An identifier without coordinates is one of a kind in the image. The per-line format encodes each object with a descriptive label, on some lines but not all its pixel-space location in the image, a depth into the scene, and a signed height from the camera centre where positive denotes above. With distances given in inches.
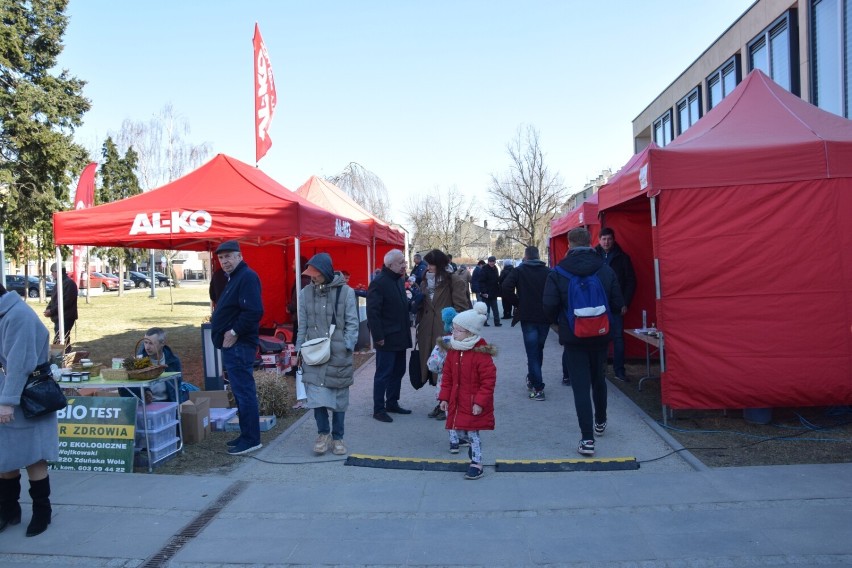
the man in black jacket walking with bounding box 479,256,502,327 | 621.0 -7.0
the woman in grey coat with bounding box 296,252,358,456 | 225.0 -19.2
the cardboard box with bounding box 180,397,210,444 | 247.8 -52.8
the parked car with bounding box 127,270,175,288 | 2254.8 +27.1
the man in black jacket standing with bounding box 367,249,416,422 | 262.5 -15.8
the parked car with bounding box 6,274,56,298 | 1502.1 +10.3
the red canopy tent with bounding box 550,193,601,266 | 428.5 +37.6
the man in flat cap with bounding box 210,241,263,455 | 229.9 -17.4
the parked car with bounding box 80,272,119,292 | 2003.0 +17.5
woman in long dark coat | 267.6 -8.9
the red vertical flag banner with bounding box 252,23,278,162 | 426.0 +124.2
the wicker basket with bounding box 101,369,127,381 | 223.6 -30.5
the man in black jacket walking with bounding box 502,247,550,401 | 304.3 -16.7
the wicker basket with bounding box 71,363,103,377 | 232.8 -29.5
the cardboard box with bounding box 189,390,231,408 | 285.0 -51.0
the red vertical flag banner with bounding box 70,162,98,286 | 558.8 +87.2
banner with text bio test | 215.3 -49.6
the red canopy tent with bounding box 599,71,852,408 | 233.1 -0.3
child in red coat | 193.8 -32.1
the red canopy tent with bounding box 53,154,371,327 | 332.8 +37.0
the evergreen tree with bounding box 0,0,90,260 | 904.9 +247.5
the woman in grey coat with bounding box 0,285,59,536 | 156.4 -34.1
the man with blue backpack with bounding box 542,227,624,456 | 214.2 -13.3
